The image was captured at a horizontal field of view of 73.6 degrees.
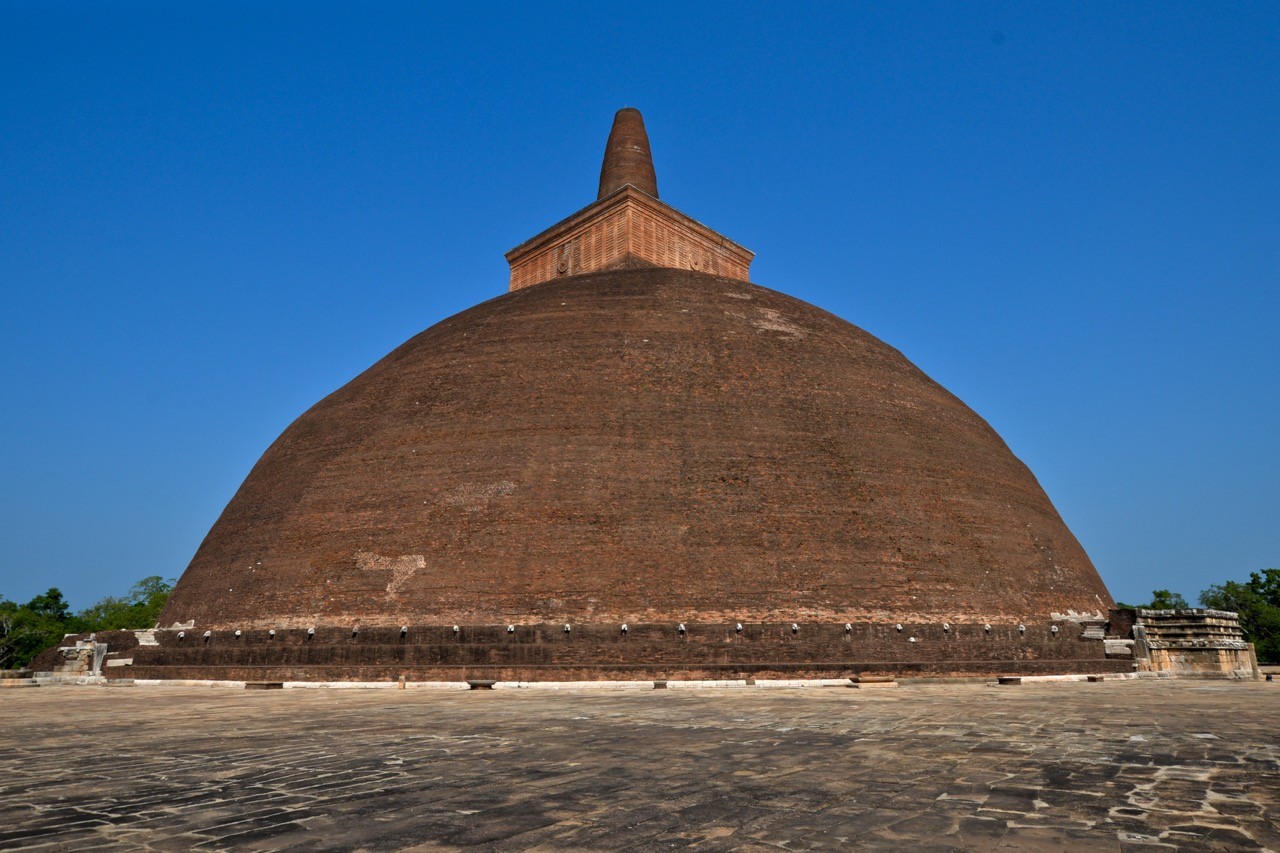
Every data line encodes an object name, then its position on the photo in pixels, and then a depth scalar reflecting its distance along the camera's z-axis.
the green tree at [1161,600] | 46.16
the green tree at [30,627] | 41.50
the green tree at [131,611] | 46.31
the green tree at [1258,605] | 36.19
